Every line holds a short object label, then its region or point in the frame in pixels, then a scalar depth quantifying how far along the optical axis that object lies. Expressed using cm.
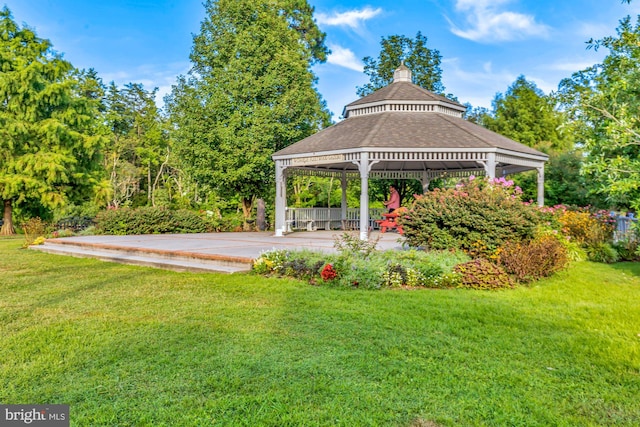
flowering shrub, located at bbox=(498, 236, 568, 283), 685
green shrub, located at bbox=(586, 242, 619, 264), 967
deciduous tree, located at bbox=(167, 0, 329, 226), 1686
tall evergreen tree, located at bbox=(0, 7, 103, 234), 1838
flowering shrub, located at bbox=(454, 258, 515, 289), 649
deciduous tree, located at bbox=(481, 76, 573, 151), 3284
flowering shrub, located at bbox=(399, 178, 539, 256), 750
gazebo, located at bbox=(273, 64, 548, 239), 1232
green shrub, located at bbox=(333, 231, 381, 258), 732
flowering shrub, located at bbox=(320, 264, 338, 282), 664
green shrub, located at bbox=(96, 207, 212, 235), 1495
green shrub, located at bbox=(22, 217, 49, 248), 1312
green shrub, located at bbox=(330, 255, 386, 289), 646
